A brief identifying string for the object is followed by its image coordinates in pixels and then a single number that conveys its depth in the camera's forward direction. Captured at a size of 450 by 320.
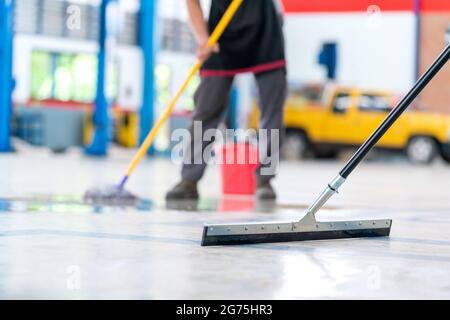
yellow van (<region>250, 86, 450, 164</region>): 14.63
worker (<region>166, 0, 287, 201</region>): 4.49
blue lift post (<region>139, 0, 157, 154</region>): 13.09
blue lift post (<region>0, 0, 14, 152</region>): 10.55
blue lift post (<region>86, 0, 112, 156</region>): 11.73
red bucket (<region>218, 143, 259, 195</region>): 5.12
